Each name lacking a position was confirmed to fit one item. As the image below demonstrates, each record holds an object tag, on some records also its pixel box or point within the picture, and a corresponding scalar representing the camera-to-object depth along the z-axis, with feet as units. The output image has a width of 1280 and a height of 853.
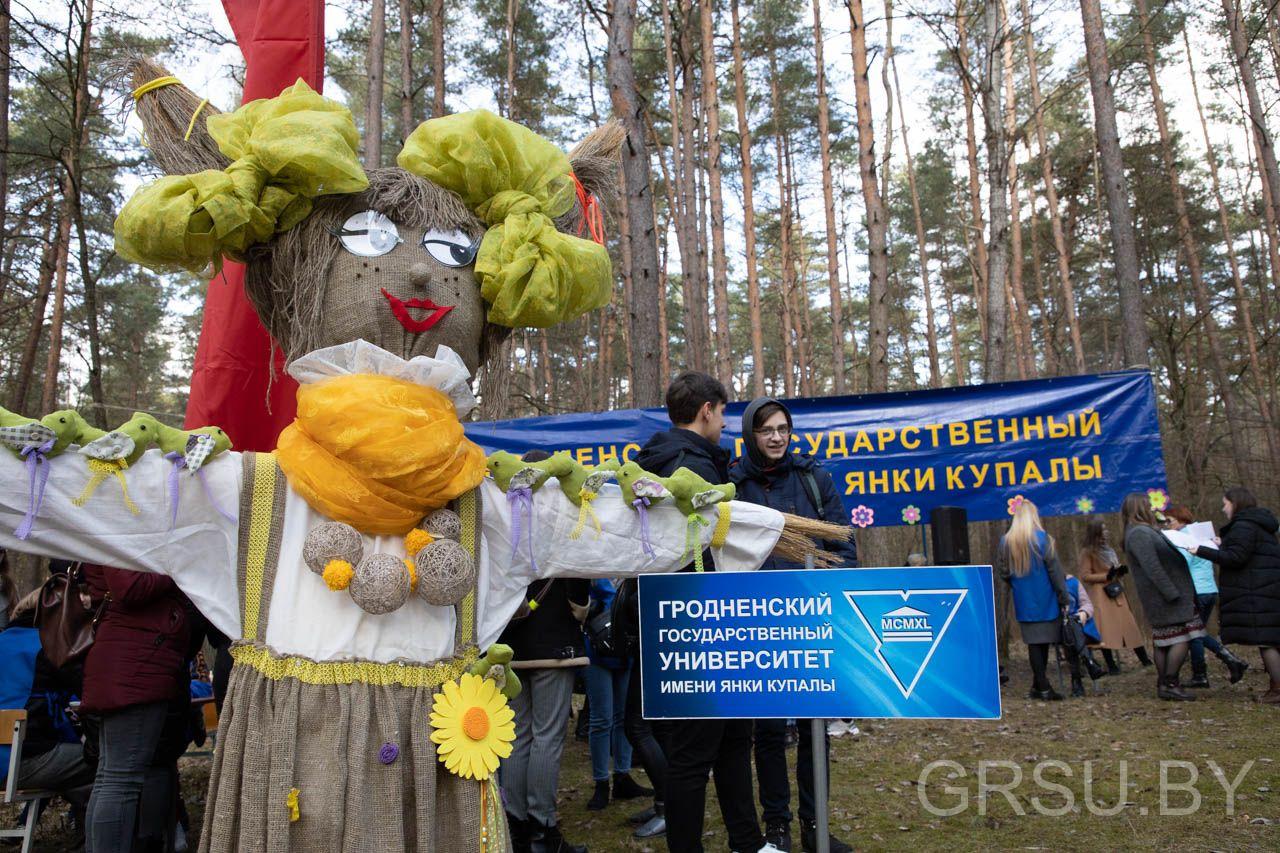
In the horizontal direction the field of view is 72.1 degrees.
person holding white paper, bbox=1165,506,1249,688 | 24.38
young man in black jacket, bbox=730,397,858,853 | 11.30
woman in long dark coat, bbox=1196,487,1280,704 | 21.48
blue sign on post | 7.98
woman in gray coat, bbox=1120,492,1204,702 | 22.48
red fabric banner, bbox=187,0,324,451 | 11.91
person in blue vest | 23.44
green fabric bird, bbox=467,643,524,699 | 7.11
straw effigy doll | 6.28
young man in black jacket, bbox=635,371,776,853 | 9.60
